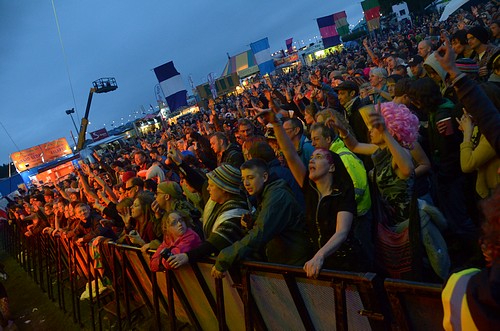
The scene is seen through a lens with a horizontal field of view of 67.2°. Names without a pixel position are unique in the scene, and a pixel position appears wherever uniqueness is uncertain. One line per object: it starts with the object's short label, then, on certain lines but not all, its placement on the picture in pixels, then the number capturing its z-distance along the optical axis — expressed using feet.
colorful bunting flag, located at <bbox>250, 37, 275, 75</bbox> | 102.80
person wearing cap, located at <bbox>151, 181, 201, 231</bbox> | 15.02
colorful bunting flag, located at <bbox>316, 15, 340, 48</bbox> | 97.35
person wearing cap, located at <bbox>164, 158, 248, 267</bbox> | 10.39
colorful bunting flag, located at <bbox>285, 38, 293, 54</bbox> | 186.50
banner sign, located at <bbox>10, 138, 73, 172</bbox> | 127.95
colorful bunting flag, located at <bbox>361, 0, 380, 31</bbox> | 78.74
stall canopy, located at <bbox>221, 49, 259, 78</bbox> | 134.41
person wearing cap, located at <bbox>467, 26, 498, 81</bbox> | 16.61
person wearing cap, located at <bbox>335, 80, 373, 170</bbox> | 16.66
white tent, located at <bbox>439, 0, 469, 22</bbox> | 66.85
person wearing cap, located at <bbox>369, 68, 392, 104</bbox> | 20.11
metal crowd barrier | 6.23
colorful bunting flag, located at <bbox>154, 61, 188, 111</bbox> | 66.64
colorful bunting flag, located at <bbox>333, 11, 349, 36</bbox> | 110.93
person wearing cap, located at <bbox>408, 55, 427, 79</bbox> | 19.42
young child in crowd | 11.52
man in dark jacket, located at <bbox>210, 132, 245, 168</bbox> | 18.94
